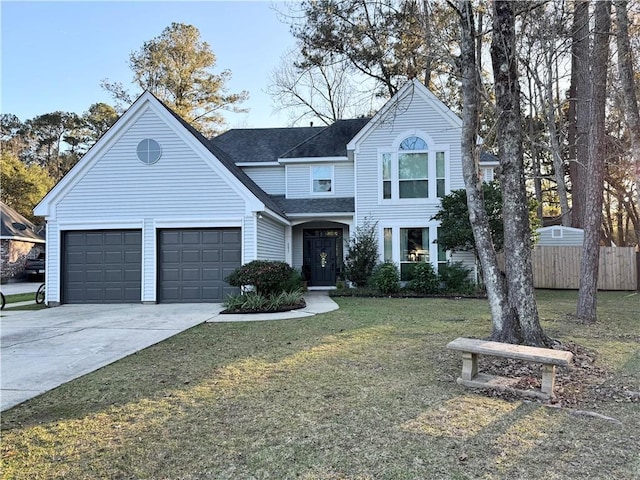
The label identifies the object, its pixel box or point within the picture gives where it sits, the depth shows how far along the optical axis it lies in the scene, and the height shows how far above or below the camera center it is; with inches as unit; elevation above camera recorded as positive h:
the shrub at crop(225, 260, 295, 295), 438.6 -28.9
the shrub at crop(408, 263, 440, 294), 557.9 -44.6
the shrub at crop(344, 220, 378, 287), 594.9 -13.6
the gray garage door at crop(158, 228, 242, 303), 499.2 -15.2
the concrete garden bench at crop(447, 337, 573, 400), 165.0 -46.1
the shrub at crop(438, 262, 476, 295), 560.4 -43.3
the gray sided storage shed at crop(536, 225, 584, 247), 689.0 +17.1
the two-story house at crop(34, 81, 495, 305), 496.7 +40.0
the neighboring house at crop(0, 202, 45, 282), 967.0 +25.7
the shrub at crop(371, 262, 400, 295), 556.4 -42.9
